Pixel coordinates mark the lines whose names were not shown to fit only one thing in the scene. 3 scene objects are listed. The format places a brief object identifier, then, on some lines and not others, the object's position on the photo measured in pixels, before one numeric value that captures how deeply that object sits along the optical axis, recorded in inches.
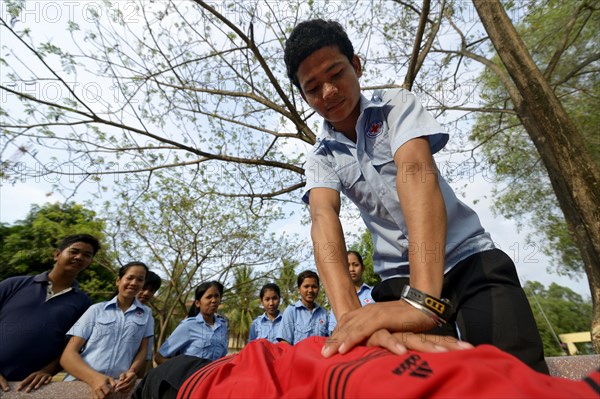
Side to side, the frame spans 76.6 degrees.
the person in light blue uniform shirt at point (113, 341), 103.7
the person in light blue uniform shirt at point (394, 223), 36.5
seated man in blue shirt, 109.0
